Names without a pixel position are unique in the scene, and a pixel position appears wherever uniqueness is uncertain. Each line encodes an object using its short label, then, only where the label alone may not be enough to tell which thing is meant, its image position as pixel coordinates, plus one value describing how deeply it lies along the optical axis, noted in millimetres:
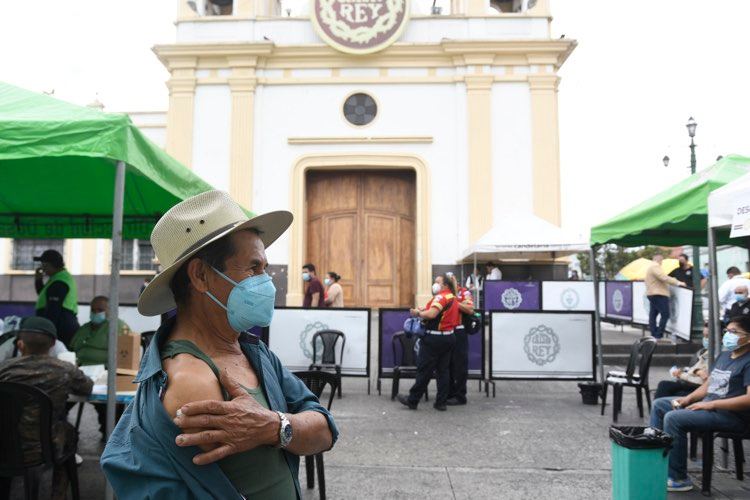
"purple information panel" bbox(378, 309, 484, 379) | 8737
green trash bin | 4086
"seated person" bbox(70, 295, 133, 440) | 5871
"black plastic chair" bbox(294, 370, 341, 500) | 4703
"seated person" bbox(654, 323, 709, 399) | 5832
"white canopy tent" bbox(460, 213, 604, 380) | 13109
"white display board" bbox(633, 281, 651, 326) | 14430
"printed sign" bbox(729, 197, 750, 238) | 4883
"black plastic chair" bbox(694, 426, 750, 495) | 4672
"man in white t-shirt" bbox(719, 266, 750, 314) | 9930
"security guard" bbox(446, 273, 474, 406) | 8078
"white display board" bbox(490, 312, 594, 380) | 8570
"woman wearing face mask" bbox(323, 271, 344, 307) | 12102
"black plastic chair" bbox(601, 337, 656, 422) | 7043
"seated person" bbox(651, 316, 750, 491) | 4762
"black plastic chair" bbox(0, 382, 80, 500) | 3777
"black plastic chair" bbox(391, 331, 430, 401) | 8539
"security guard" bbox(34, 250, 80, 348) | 6500
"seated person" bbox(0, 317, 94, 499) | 3842
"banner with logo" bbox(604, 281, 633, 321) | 15816
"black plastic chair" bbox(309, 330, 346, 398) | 8477
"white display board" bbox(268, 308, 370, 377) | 8625
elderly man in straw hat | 1447
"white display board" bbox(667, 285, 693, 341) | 11445
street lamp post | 12062
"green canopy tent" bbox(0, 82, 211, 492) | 4070
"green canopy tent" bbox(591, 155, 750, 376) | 6227
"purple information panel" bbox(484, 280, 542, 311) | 14258
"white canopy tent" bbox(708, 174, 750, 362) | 5075
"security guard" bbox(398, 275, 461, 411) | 7574
